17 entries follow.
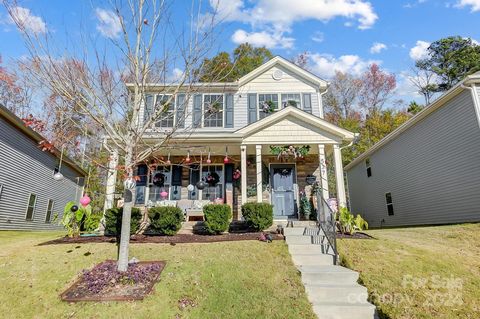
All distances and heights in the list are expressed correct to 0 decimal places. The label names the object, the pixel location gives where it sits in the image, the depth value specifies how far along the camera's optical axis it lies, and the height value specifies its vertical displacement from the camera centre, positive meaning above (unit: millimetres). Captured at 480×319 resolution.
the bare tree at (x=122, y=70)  5277 +3014
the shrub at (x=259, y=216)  7595 +12
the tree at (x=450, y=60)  23969 +14203
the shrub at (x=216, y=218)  7469 -39
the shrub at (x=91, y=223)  8102 -167
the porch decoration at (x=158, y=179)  10805 +1494
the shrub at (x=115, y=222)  7051 -122
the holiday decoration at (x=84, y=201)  6943 +417
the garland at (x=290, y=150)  9895 +2388
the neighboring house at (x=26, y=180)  10289 +1660
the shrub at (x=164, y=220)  7270 -80
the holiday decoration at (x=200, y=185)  9914 +1147
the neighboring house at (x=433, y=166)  8625 +1942
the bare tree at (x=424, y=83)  25297 +12394
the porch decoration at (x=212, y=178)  10742 +1507
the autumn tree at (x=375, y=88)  24109 +11324
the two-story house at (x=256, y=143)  9688 +2613
